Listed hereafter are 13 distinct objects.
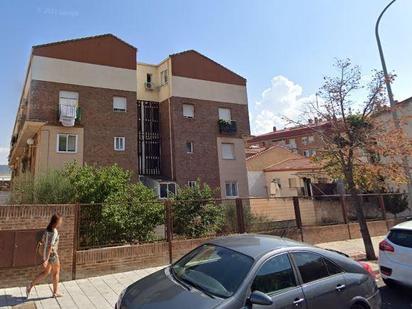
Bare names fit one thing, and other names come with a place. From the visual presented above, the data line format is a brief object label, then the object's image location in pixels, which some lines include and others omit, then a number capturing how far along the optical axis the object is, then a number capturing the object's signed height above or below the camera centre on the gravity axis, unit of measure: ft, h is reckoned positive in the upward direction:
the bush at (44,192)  36.01 +4.34
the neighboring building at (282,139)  187.43 +44.96
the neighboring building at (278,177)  95.65 +11.82
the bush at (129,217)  32.44 +0.92
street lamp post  37.93 +11.40
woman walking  22.82 -1.45
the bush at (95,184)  36.94 +4.92
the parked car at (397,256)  23.99 -3.40
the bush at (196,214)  37.40 +0.90
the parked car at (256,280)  13.21 -2.65
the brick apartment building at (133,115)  70.59 +26.11
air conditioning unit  91.71 +37.28
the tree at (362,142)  38.86 +7.88
